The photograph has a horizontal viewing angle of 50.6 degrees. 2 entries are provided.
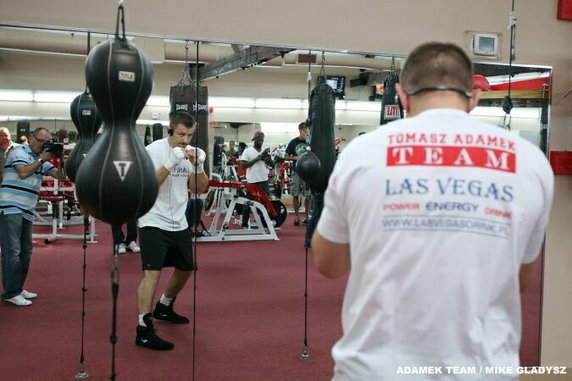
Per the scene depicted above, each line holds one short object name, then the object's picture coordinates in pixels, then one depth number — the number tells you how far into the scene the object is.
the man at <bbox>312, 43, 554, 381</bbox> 1.33
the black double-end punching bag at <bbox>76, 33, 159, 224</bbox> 1.83
